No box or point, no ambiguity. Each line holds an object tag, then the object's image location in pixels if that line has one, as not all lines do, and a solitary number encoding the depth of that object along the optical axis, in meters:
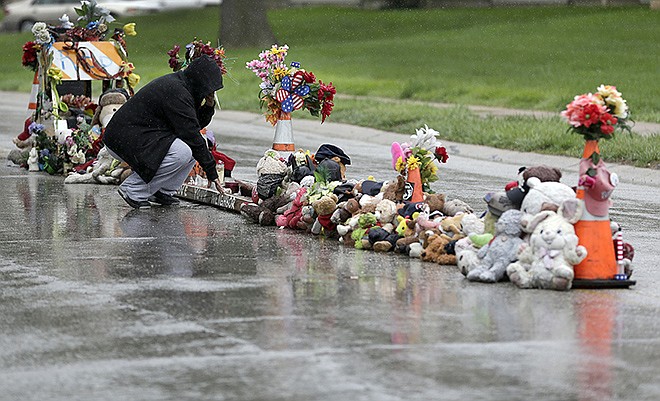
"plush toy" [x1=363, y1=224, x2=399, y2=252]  18.84
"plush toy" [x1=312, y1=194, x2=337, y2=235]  19.99
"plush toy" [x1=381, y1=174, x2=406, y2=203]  19.66
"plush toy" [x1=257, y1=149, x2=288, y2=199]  21.80
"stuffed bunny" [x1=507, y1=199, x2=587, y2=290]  15.81
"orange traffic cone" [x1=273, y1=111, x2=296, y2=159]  23.05
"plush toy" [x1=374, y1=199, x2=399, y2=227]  19.17
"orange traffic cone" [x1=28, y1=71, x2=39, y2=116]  30.46
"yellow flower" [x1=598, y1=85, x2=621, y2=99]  16.23
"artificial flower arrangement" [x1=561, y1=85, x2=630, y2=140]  15.99
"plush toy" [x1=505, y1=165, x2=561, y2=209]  16.89
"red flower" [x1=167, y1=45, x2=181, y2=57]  25.97
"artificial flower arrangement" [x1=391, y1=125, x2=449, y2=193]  19.64
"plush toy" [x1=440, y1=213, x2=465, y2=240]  18.06
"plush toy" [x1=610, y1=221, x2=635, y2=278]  16.30
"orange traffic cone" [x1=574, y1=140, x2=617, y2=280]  16.05
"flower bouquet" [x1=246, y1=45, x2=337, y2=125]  23.19
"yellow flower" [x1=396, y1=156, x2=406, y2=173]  19.73
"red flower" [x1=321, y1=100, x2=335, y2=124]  23.11
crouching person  22.87
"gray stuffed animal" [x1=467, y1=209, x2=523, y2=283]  16.37
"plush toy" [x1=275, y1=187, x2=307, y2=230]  20.87
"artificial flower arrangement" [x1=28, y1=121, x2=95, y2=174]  28.59
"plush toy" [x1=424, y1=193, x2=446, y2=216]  19.12
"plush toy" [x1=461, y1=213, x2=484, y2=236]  17.52
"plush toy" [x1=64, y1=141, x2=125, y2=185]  27.25
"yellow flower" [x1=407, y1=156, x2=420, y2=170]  19.52
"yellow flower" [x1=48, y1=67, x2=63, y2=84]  29.47
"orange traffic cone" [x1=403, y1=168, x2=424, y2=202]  19.47
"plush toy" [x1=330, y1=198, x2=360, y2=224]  19.66
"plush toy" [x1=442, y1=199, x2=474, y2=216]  18.98
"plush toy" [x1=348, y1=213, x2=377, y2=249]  19.20
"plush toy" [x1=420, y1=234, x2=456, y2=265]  17.75
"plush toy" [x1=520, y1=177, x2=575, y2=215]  16.41
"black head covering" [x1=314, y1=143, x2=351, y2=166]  21.95
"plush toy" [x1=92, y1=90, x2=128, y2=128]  28.36
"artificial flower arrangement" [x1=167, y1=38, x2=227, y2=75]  24.73
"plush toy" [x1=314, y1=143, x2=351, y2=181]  21.11
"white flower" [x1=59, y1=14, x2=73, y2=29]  30.33
